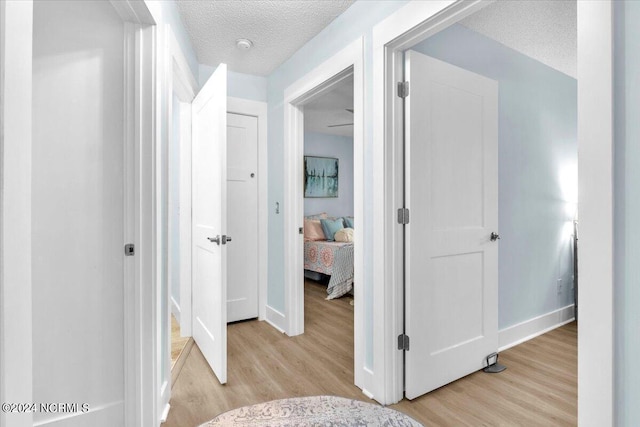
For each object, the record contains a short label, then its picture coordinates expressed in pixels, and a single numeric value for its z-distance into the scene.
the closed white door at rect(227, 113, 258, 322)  3.12
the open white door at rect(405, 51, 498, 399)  1.85
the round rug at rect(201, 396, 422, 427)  1.13
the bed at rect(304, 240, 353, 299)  4.16
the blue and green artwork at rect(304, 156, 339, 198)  5.97
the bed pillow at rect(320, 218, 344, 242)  5.28
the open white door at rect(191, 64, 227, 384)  2.01
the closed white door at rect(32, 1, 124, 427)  1.40
